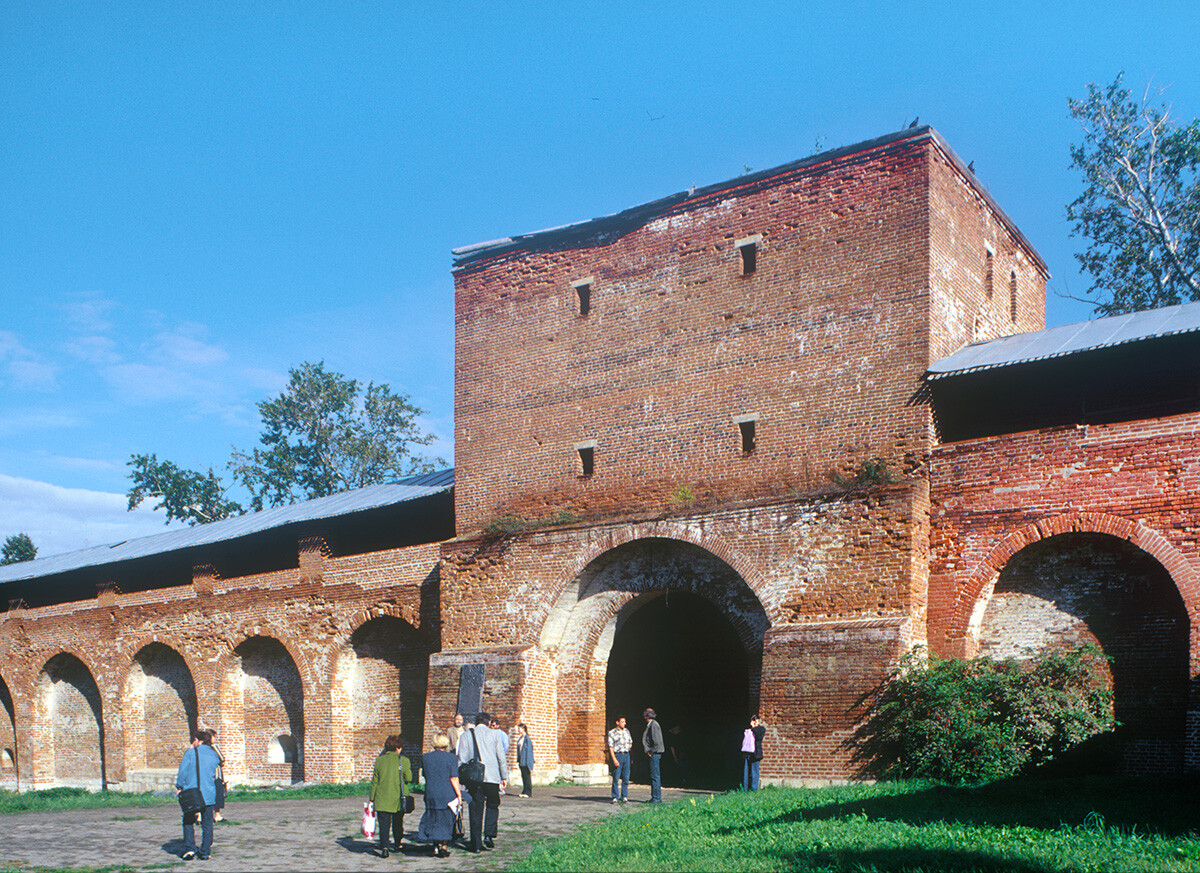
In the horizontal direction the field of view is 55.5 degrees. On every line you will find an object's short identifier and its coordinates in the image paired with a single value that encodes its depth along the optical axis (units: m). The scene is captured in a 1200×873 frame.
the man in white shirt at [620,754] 14.32
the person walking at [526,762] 15.50
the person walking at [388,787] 10.56
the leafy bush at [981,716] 12.77
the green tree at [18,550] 48.84
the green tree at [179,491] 41.34
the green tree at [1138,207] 24.25
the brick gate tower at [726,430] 14.59
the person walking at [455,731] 13.29
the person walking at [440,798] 10.41
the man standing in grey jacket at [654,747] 14.24
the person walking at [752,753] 14.43
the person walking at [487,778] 10.89
